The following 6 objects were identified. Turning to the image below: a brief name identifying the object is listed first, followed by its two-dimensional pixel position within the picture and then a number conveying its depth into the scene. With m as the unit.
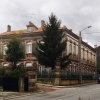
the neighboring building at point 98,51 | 52.46
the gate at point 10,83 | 14.04
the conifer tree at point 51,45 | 24.66
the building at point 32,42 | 30.81
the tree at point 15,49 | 19.21
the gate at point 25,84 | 14.40
